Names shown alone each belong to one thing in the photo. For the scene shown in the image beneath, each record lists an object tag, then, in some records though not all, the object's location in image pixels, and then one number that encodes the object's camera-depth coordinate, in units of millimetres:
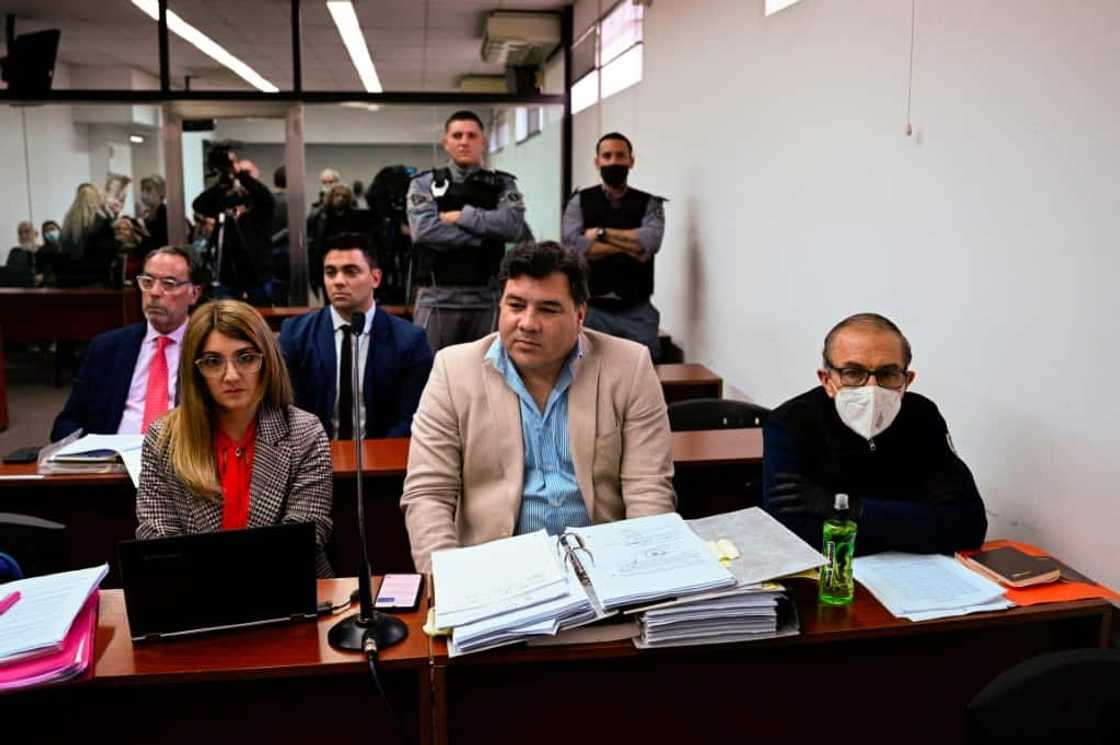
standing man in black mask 4754
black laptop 1521
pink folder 1413
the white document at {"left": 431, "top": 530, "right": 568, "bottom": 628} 1546
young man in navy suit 3211
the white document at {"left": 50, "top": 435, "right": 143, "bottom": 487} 2549
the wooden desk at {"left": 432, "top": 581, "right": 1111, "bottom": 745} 1611
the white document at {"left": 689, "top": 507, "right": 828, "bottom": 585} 1611
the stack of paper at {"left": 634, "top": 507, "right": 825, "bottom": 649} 1551
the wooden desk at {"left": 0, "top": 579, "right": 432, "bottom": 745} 1502
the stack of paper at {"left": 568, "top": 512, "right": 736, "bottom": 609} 1552
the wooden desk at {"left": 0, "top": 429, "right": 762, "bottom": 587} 2629
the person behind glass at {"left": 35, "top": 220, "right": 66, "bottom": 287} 7688
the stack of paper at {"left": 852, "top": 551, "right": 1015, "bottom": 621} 1730
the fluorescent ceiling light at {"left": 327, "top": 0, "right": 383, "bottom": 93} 7598
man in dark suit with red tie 3098
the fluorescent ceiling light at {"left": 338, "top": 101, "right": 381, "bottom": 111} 7453
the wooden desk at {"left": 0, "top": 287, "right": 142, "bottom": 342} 7355
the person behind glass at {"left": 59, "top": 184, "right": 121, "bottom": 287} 7680
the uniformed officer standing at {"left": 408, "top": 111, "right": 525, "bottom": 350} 4523
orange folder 1805
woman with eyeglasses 2150
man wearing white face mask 2105
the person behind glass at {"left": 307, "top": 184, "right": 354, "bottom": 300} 7371
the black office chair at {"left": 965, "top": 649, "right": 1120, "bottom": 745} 1439
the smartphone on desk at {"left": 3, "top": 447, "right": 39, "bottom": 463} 2740
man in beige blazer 2180
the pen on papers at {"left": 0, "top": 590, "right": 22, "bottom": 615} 1563
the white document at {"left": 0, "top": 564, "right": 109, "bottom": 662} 1447
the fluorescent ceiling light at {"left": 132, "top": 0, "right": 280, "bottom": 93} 7324
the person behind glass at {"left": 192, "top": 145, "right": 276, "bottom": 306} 6641
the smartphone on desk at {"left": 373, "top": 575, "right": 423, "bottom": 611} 1712
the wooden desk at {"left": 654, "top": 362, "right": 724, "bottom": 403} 4145
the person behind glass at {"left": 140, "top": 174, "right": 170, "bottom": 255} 7586
